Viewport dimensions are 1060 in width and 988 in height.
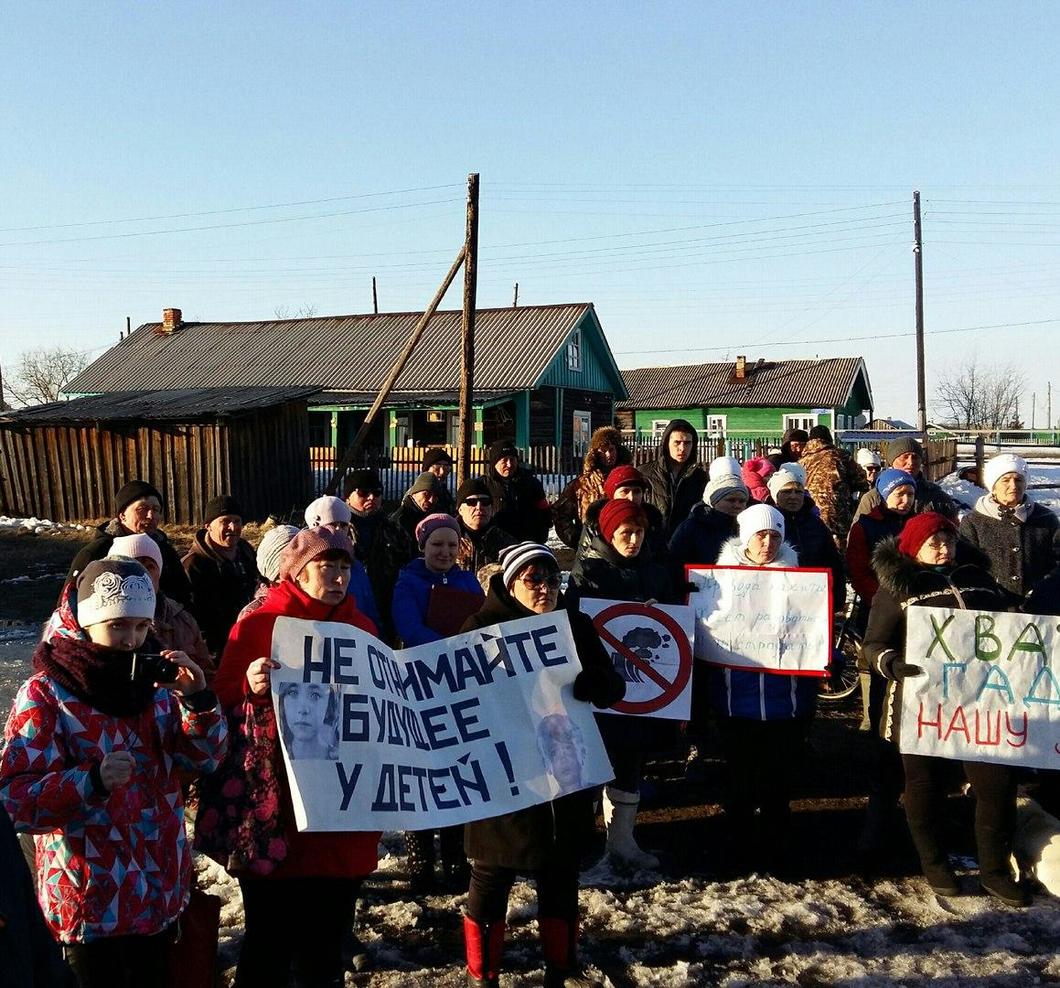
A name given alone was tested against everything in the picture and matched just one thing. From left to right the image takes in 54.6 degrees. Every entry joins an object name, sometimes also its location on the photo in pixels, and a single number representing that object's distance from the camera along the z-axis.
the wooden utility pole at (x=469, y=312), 17.80
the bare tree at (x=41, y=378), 85.31
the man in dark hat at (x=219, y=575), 5.93
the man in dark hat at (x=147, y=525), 5.66
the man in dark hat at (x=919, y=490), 7.62
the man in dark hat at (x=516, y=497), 8.11
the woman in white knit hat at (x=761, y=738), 5.32
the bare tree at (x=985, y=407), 94.38
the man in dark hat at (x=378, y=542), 6.51
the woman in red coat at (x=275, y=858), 3.45
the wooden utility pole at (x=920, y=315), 35.16
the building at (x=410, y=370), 33.50
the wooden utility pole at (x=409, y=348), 18.44
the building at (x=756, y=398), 51.50
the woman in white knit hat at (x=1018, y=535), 6.44
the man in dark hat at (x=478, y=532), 6.41
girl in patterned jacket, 2.90
